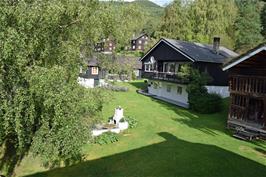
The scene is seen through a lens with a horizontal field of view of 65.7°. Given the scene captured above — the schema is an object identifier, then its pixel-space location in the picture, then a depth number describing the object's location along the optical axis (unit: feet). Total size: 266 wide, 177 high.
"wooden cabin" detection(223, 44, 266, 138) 47.34
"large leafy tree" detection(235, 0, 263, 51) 128.86
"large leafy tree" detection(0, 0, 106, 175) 26.52
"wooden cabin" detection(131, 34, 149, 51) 236.50
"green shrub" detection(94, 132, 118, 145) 44.50
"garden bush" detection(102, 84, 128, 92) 89.37
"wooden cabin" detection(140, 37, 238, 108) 72.71
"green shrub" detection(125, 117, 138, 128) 51.88
